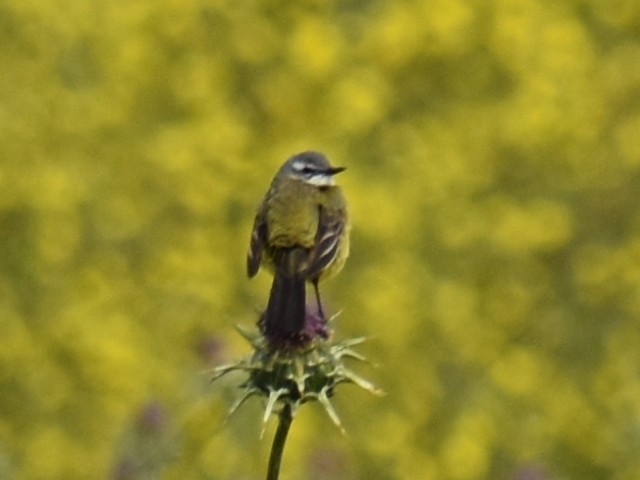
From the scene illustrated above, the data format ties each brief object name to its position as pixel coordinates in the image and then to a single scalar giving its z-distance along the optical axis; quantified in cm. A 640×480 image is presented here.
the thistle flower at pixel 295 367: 691
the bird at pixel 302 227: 829
